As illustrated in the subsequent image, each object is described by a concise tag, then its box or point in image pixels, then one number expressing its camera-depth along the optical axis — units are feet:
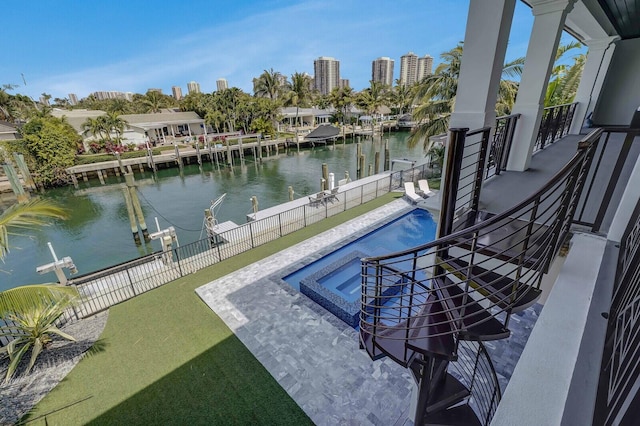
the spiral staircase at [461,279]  6.61
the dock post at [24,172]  68.33
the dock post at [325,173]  57.50
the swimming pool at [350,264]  23.34
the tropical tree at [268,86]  137.04
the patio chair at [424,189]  47.78
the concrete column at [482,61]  9.78
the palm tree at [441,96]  37.63
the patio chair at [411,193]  45.63
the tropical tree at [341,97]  158.92
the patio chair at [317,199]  46.62
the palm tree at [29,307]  14.07
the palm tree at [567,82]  33.76
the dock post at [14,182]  63.21
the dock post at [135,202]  47.57
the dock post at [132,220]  48.65
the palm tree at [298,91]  136.15
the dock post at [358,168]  78.87
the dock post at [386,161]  79.20
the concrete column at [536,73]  13.96
